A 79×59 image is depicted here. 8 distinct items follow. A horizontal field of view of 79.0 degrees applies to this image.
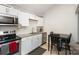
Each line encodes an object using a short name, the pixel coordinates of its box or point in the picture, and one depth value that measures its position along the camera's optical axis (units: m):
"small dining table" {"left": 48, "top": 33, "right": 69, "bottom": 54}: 1.85
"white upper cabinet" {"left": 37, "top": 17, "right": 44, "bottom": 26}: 2.07
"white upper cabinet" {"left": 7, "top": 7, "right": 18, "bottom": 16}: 1.28
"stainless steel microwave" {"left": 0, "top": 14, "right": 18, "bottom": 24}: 1.14
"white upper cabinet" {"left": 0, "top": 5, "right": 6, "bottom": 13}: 1.13
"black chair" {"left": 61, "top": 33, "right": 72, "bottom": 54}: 1.78
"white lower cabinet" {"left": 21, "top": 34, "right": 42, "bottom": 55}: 1.39
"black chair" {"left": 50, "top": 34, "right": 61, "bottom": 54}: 1.83
